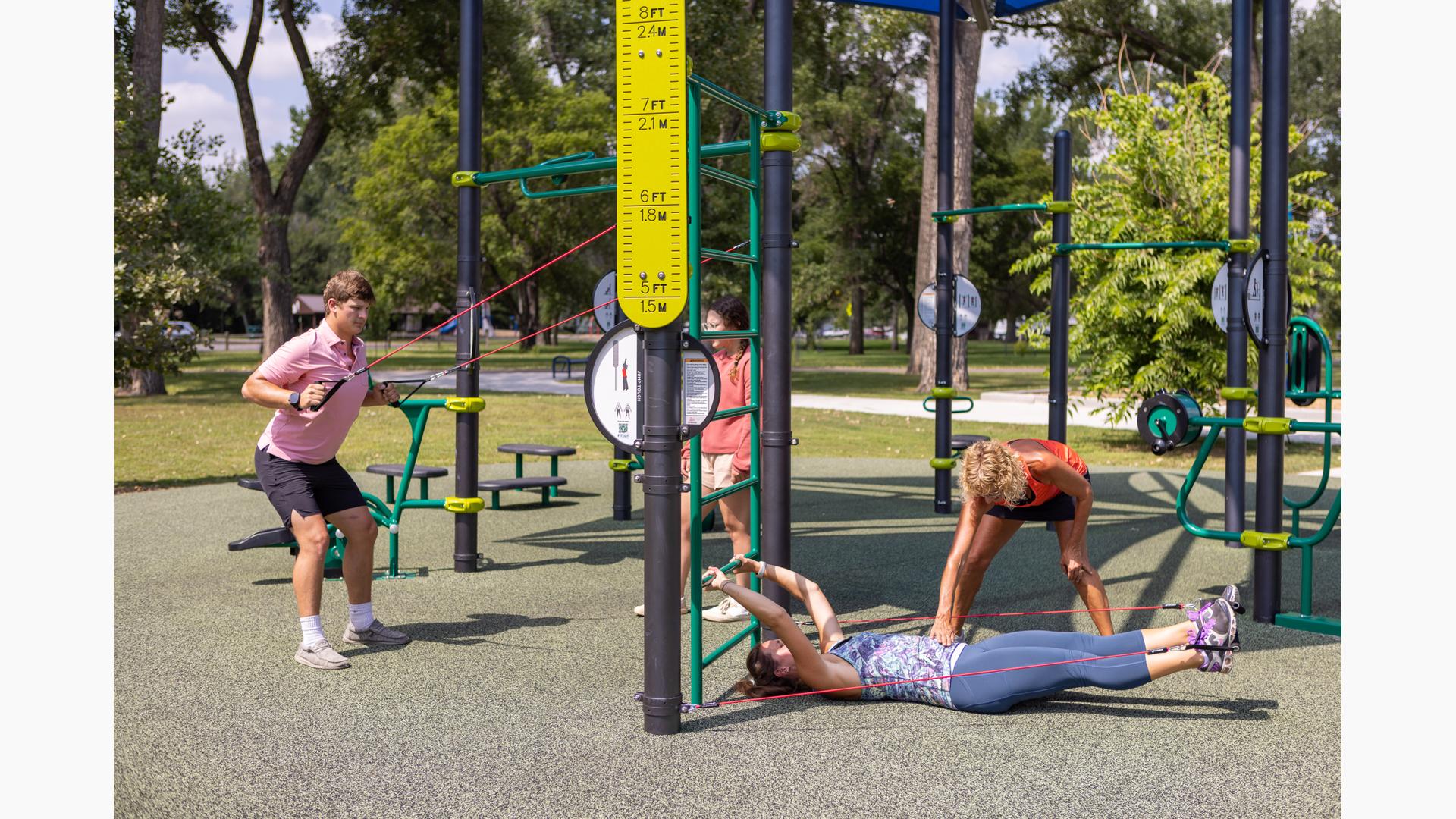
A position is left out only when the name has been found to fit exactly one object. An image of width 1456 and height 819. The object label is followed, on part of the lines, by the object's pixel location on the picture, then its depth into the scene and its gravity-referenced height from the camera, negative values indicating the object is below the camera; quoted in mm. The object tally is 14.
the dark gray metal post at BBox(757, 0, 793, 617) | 5219 +63
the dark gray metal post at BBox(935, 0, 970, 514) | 9648 +793
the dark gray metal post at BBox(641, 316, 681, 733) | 4324 -576
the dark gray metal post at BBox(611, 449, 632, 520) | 9391 -1060
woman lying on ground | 4355 -1117
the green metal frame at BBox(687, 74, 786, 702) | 4512 +206
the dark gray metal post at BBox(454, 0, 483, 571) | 7227 +438
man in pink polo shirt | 5168 -391
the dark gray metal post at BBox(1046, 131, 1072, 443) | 9156 +453
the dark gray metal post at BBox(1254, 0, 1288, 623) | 6168 +363
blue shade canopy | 9892 +2813
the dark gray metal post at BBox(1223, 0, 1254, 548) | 7251 +990
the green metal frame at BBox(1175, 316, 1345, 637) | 5898 -888
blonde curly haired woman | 4898 -656
